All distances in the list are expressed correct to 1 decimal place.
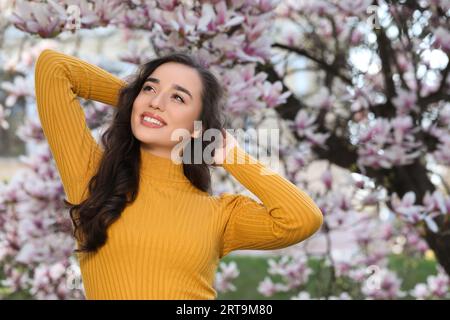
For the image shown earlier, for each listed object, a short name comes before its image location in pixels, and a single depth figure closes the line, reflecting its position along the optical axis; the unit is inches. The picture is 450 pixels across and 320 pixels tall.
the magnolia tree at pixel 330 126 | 148.5
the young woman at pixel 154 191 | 126.7
